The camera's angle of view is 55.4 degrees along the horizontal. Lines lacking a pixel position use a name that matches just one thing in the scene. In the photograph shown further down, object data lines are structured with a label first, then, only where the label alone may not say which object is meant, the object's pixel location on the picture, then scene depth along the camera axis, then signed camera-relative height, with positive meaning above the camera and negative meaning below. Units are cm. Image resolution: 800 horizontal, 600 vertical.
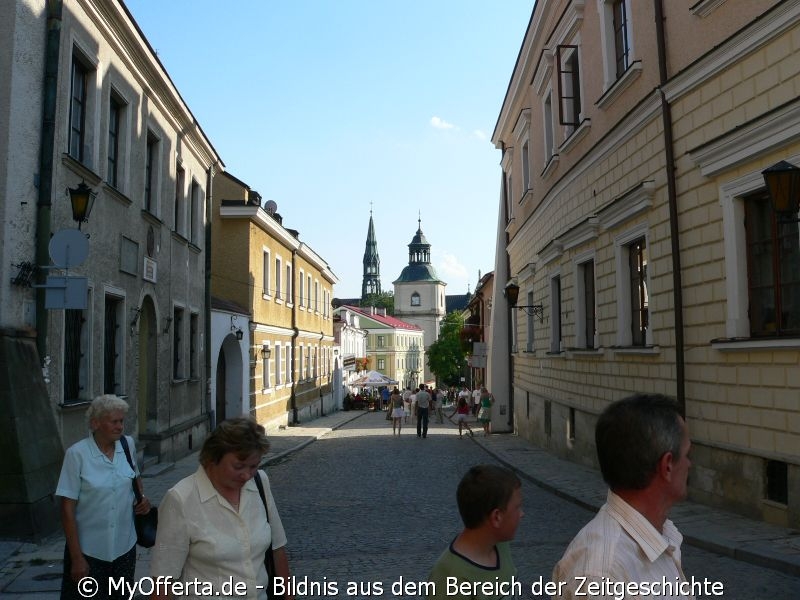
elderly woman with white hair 435 -87
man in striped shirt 206 -44
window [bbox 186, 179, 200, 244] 1861 +368
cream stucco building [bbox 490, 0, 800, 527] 831 +180
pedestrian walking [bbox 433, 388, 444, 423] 3662 -248
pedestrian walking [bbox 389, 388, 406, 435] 2527 -173
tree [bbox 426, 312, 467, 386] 7756 -2
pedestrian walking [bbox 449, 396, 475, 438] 2388 -178
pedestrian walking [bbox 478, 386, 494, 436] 2398 -167
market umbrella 4912 -157
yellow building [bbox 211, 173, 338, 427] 2434 +228
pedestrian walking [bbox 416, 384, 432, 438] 2325 -163
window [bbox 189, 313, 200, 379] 1828 +30
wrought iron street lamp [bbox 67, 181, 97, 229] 930 +191
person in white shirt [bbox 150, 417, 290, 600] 313 -69
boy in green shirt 288 -73
